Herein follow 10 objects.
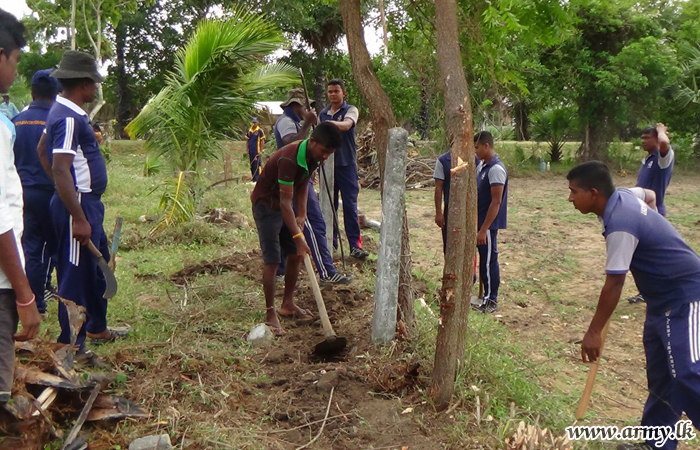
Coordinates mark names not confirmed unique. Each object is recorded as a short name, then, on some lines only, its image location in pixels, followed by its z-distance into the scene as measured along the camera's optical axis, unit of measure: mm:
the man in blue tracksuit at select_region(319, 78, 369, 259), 6602
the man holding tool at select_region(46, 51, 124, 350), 3881
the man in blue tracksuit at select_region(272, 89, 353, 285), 6102
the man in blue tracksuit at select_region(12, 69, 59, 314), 4859
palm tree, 8250
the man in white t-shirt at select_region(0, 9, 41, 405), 2418
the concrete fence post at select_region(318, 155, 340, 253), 6902
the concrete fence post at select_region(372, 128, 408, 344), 4234
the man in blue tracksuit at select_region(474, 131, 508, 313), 6020
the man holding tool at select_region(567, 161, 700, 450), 3246
